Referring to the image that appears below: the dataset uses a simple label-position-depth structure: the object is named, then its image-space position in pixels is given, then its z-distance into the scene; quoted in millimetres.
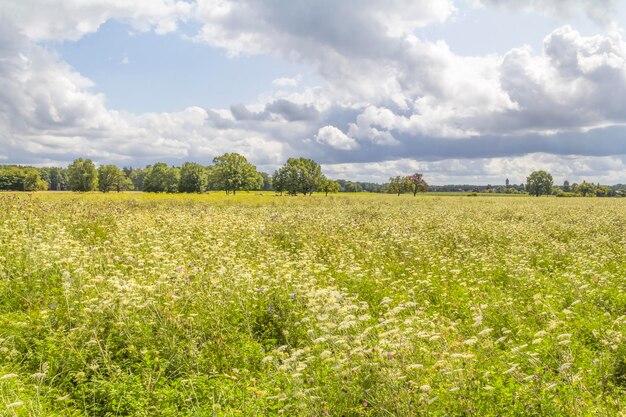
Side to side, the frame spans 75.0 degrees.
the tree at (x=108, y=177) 139625
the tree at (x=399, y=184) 133125
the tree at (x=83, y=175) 124881
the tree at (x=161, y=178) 120250
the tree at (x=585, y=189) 138000
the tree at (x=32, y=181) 129625
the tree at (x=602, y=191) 141738
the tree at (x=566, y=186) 182875
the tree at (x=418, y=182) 122188
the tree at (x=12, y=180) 131125
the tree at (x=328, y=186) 113875
